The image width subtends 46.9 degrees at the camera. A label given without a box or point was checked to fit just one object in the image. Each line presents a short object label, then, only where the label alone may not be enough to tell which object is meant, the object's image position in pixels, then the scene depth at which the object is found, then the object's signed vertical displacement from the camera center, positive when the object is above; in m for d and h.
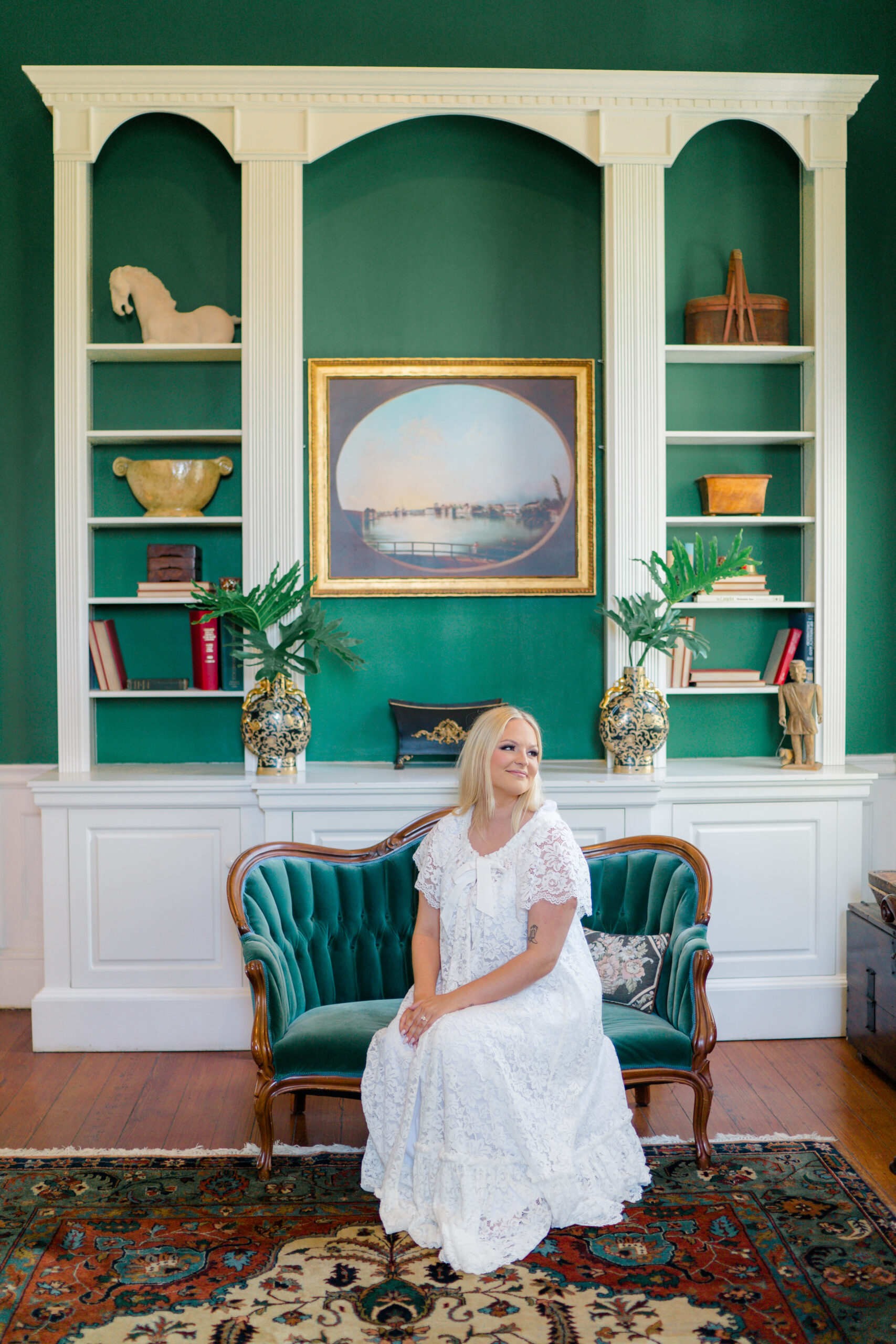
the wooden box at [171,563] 4.04 +0.38
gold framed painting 4.16 +0.75
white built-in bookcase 3.92 +1.67
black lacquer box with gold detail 3.98 -0.28
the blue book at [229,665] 4.11 -0.02
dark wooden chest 3.46 -1.16
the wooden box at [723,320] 4.08 +1.34
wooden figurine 4.00 -0.24
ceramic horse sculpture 4.04 +1.35
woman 2.41 -0.96
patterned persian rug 2.16 -1.40
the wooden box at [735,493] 4.08 +0.65
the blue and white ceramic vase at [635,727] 3.87 -0.26
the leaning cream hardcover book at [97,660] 4.06 +0.00
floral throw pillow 3.06 -0.93
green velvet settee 2.79 -0.88
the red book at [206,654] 4.04 +0.02
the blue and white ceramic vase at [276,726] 3.81 -0.25
